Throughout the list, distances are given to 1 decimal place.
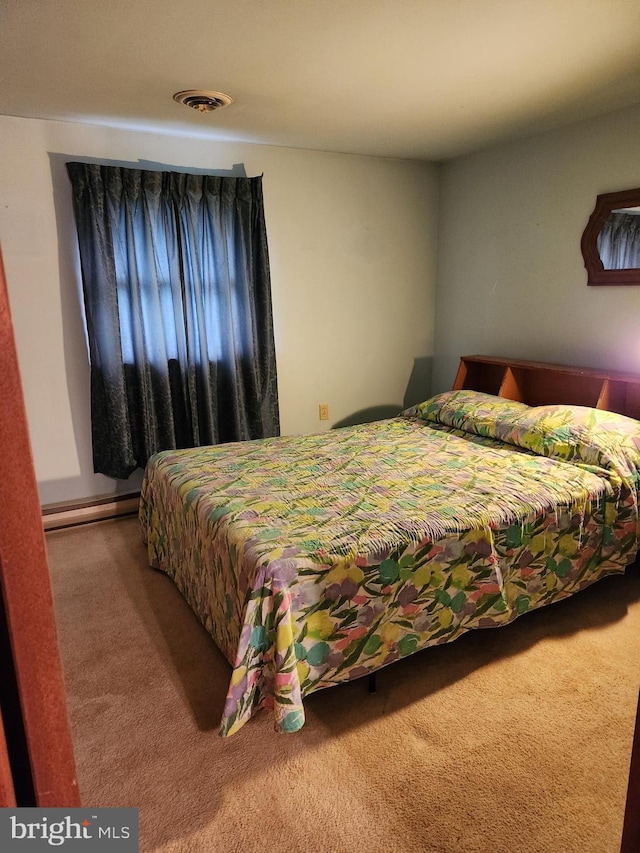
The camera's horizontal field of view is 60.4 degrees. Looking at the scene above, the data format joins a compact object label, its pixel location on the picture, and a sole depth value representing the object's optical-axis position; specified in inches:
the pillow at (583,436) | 95.6
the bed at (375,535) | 66.1
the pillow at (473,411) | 113.9
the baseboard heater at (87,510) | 125.5
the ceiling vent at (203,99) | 96.4
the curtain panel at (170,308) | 119.0
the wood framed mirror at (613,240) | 111.3
